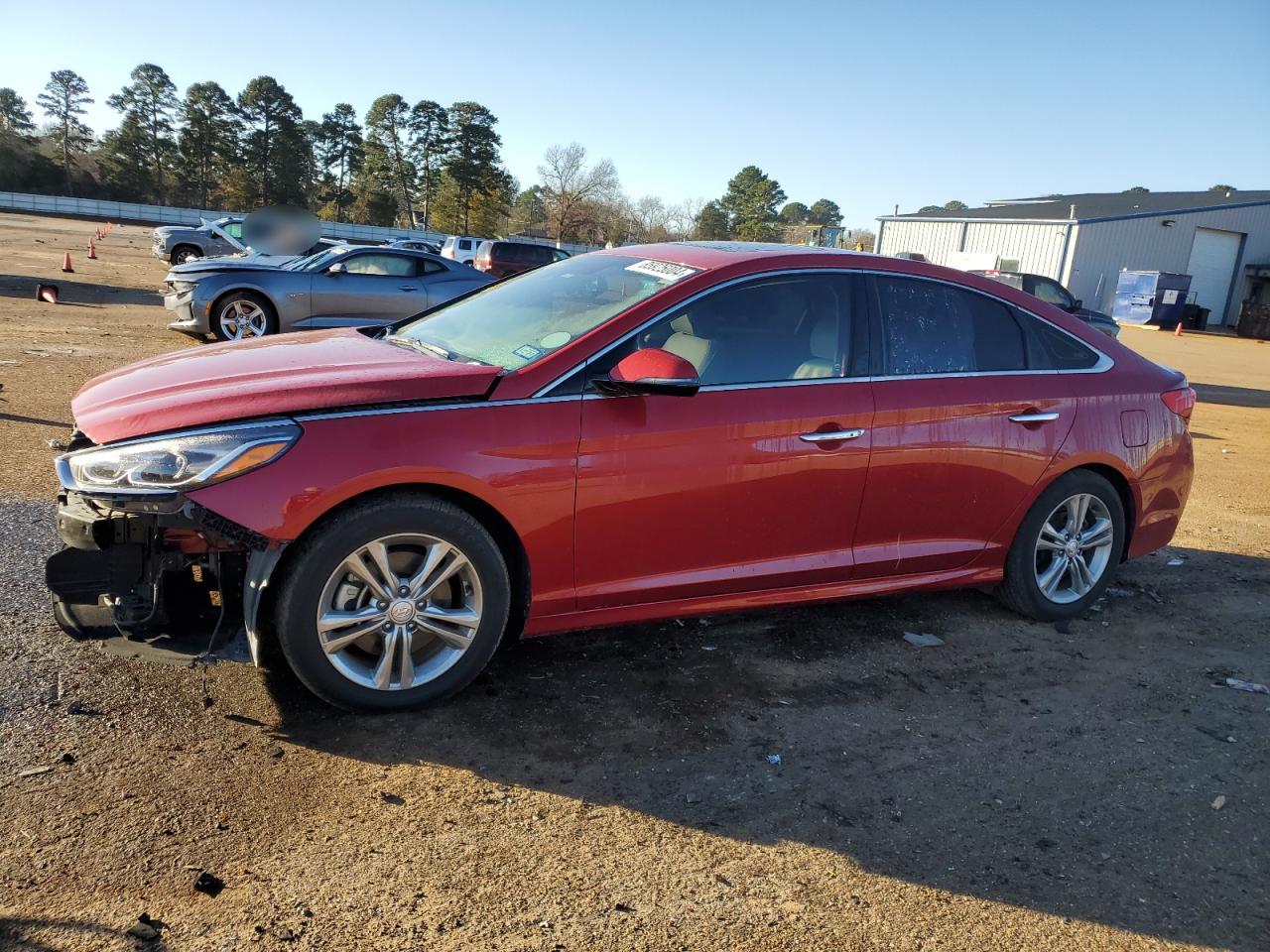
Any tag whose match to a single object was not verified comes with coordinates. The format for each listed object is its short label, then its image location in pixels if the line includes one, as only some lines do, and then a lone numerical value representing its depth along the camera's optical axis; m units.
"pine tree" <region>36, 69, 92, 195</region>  67.31
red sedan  3.05
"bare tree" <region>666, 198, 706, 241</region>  89.50
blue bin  36.97
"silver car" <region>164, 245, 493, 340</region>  11.44
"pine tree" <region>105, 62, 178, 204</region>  63.88
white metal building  40.78
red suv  26.62
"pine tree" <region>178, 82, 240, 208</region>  63.38
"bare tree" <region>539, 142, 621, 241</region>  75.31
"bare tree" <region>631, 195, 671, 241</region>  82.03
